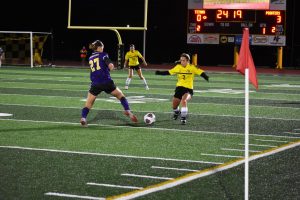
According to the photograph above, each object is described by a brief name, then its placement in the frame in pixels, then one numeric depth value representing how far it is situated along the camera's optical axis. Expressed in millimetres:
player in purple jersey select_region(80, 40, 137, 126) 11828
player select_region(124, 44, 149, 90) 21625
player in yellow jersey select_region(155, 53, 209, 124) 12602
